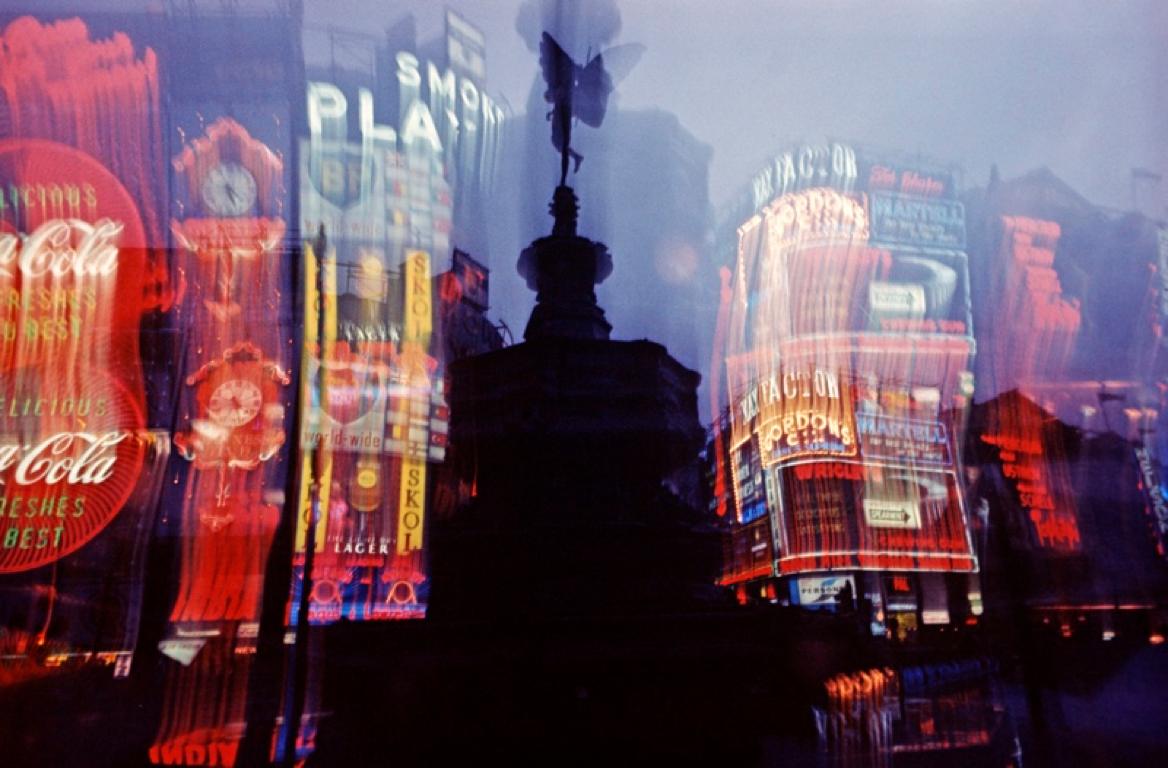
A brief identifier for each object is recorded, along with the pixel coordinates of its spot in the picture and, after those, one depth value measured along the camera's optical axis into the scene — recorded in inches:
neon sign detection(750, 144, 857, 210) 1792.6
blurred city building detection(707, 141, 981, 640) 1625.2
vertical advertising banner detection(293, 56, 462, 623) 1262.3
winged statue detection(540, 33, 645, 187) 837.8
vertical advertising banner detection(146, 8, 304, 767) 1109.1
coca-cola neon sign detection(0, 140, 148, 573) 888.9
